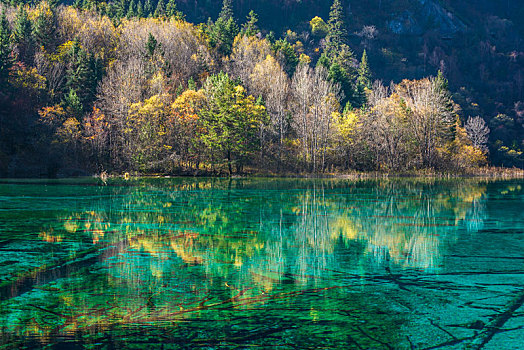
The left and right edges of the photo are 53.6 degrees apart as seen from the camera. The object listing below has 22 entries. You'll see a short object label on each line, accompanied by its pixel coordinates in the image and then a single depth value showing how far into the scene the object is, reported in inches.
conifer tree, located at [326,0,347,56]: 5807.1
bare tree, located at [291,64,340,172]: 2539.4
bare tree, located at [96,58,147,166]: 2444.6
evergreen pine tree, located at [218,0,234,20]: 5629.9
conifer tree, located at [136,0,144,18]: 4207.7
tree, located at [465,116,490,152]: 3810.3
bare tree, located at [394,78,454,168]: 2554.1
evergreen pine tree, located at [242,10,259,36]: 4094.5
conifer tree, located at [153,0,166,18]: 4403.3
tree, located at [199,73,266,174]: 2345.0
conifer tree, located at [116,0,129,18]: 4229.1
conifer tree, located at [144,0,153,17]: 4881.4
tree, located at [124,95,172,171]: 2347.4
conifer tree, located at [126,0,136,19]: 4171.3
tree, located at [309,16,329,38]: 6344.5
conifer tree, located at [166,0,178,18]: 4439.0
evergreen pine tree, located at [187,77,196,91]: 2760.8
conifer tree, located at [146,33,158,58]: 3083.2
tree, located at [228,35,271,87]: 3518.7
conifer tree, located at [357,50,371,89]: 4353.8
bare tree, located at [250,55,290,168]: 2719.0
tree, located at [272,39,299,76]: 3981.3
